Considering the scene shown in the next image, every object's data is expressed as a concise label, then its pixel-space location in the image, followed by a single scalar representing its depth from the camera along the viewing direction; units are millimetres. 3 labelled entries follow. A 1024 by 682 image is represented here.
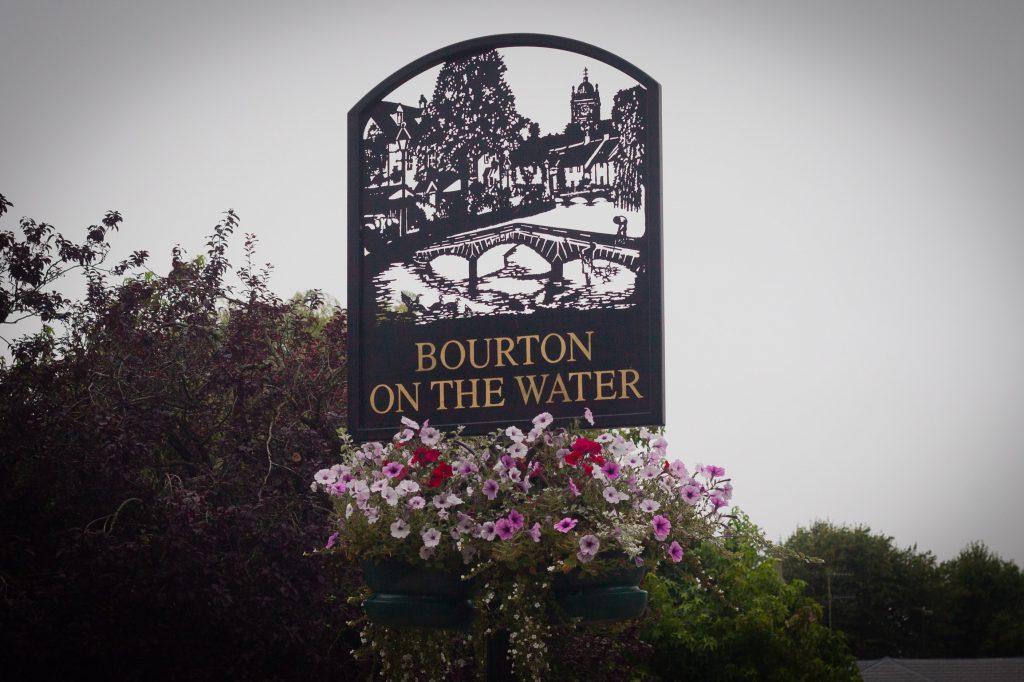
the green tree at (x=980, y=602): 55062
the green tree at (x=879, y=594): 54531
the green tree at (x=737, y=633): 23109
